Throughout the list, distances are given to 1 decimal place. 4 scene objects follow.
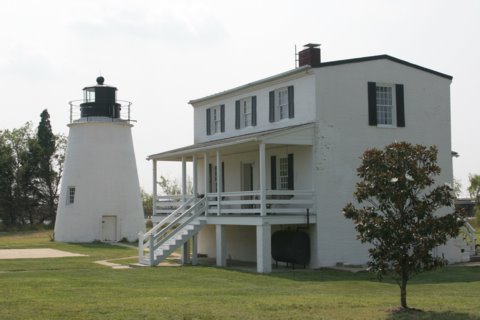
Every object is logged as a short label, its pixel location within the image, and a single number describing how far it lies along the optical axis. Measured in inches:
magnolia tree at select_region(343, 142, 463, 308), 540.4
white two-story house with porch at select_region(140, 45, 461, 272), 933.8
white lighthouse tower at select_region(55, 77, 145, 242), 1638.8
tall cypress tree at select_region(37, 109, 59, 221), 2420.0
